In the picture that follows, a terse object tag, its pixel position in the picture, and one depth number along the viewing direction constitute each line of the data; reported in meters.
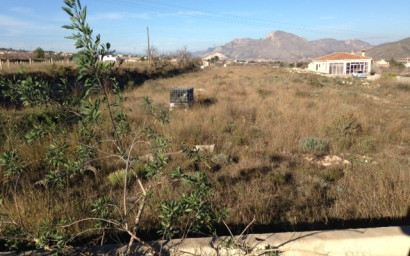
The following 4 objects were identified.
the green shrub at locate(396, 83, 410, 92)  21.36
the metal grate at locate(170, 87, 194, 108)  11.31
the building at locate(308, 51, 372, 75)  51.28
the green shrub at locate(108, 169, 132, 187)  4.37
